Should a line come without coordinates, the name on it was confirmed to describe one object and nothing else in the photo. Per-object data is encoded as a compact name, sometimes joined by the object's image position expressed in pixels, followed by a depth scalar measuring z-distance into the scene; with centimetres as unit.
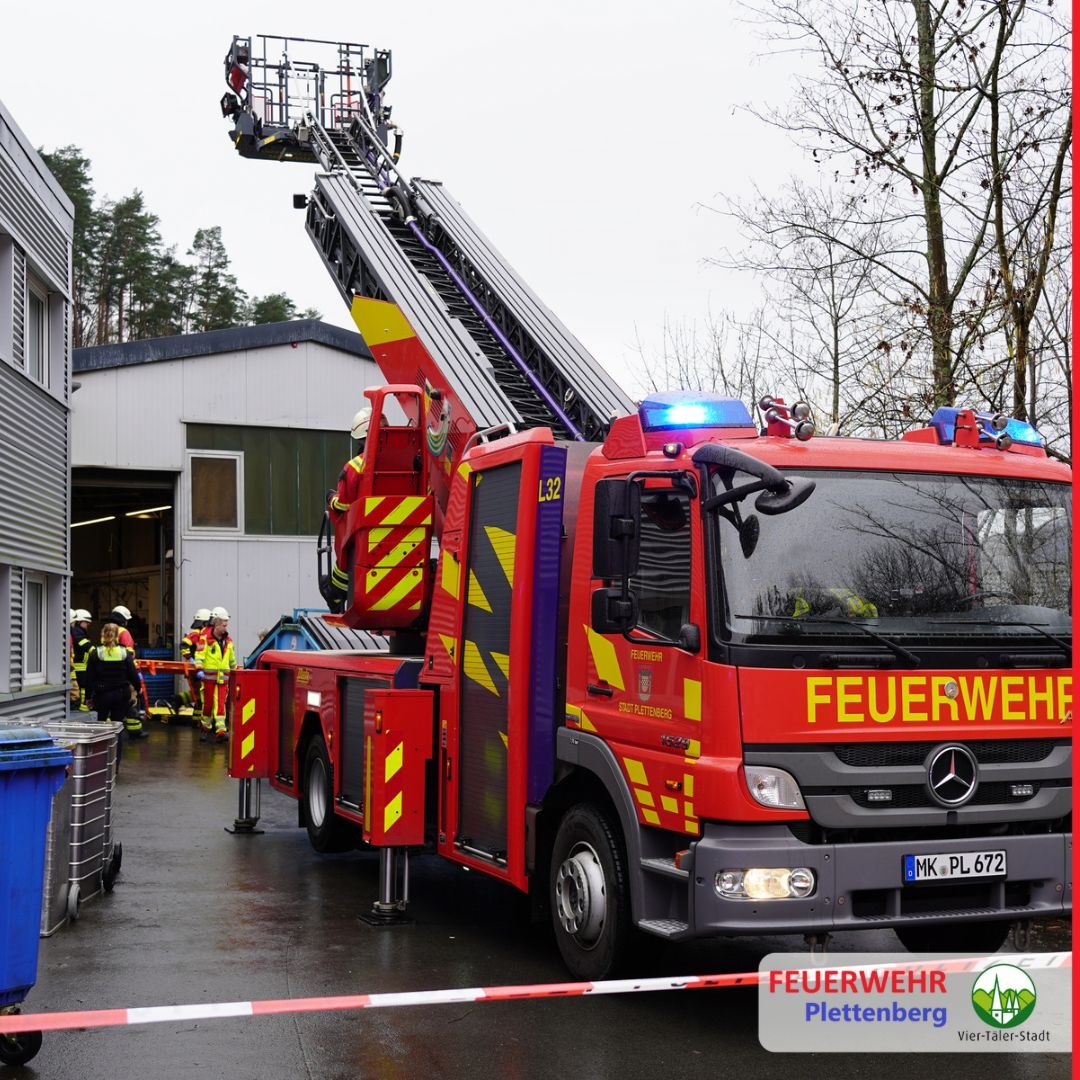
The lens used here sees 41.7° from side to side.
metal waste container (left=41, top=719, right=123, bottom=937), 760
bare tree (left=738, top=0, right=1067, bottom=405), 1023
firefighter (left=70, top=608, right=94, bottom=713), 2158
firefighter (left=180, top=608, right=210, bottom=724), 2169
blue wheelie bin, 533
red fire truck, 555
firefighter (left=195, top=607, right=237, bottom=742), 2041
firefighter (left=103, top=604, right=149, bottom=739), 1652
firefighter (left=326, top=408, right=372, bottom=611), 935
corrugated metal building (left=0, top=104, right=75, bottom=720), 1510
